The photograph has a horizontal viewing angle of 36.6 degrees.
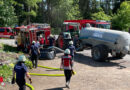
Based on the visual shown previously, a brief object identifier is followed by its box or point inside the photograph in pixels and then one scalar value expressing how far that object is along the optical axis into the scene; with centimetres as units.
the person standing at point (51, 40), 1781
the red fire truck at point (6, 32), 3509
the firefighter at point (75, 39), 1855
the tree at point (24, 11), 4219
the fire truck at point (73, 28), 1945
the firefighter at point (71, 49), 1267
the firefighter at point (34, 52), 1277
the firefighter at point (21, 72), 716
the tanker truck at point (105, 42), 1423
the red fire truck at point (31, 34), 1781
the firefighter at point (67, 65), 888
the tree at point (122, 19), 3344
